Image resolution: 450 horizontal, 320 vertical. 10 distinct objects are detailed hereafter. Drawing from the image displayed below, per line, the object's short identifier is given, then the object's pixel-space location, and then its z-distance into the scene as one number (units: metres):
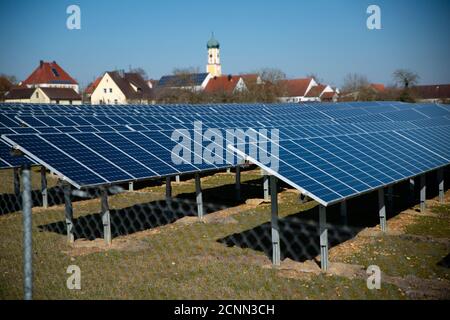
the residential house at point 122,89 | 84.12
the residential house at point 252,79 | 77.72
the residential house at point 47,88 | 83.25
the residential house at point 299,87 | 103.28
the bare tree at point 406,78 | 84.12
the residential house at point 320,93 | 100.56
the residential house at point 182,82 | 78.69
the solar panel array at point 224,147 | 11.62
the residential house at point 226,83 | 88.47
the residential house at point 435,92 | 98.31
